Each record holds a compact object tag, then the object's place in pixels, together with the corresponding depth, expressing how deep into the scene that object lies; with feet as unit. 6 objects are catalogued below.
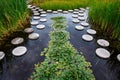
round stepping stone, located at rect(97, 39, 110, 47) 4.21
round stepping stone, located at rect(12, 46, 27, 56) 3.69
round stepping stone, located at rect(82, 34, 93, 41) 4.43
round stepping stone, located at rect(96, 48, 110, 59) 3.73
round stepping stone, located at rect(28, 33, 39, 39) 4.48
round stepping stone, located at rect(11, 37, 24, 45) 4.18
